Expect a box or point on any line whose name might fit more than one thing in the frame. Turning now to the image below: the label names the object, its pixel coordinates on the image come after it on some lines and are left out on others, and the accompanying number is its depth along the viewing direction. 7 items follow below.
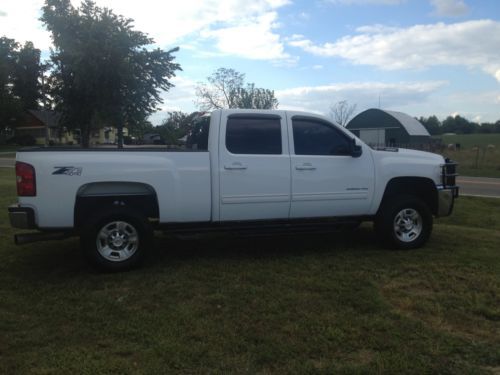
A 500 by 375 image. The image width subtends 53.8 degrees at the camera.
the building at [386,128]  53.69
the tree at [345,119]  56.58
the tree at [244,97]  39.19
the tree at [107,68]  22.50
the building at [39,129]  70.56
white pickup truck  5.52
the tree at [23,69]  82.23
